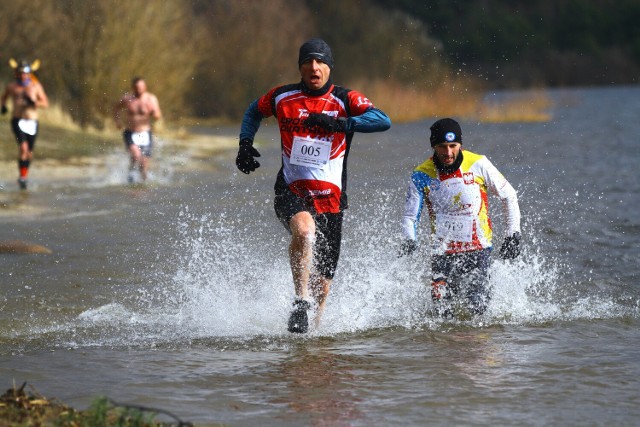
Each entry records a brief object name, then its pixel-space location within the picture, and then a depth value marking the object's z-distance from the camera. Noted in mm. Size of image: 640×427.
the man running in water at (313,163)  15624
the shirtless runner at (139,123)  39187
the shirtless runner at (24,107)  36884
